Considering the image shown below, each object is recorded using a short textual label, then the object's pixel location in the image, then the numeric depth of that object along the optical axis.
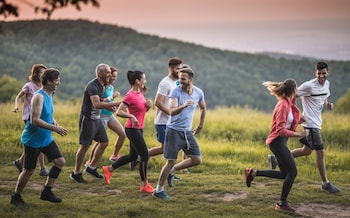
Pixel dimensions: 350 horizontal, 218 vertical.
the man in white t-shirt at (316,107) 10.34
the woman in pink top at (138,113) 9.95
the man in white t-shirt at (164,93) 10.45
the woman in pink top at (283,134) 8.90
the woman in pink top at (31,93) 10.66
